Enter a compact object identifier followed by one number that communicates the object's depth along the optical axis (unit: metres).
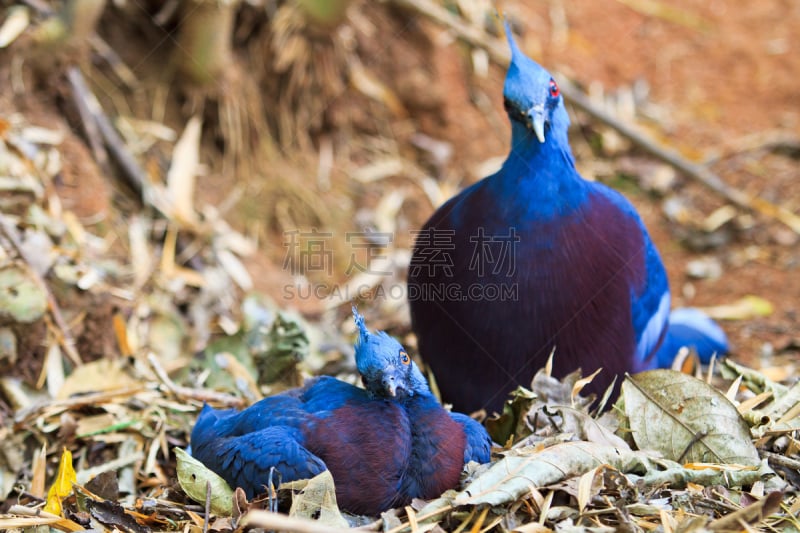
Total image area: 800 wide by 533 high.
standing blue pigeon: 6.38
